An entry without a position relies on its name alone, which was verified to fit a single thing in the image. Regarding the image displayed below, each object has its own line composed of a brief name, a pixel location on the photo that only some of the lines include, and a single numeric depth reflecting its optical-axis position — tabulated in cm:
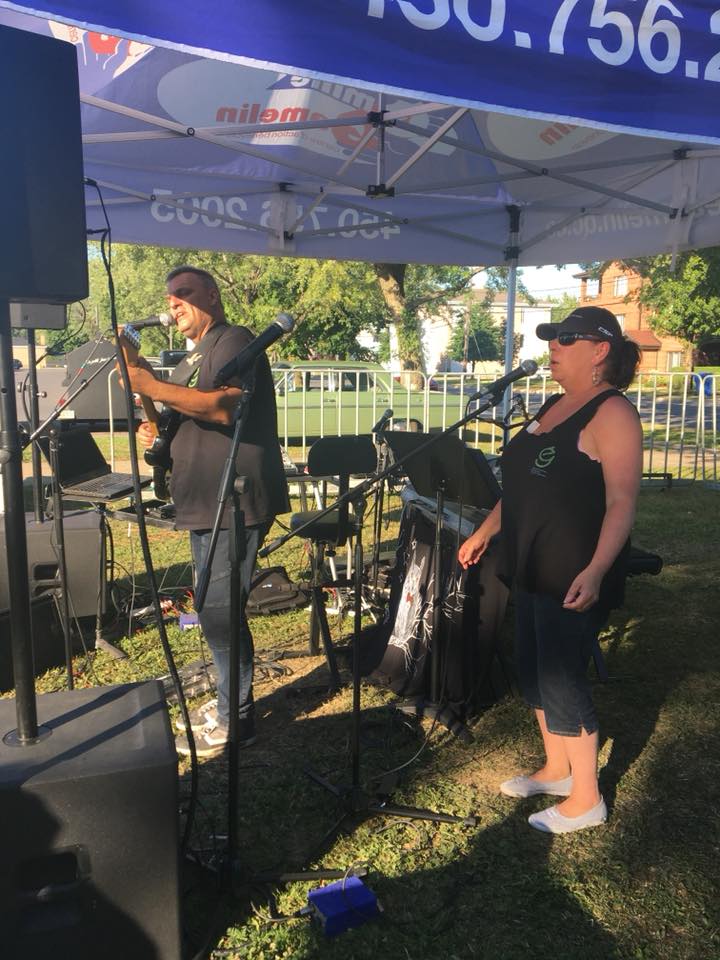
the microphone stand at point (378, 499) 446
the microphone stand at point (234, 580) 222
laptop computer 469
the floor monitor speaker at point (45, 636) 415
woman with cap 245
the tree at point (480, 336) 6288
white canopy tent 161
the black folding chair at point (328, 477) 408
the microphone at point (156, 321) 304
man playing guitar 296
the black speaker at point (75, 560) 435
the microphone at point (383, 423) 466
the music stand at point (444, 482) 348
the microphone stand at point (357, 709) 264
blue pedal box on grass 229
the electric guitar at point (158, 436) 313
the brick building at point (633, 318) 5106
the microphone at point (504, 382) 256
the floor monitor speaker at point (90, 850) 175
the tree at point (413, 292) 1980
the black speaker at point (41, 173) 176
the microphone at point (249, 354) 222
